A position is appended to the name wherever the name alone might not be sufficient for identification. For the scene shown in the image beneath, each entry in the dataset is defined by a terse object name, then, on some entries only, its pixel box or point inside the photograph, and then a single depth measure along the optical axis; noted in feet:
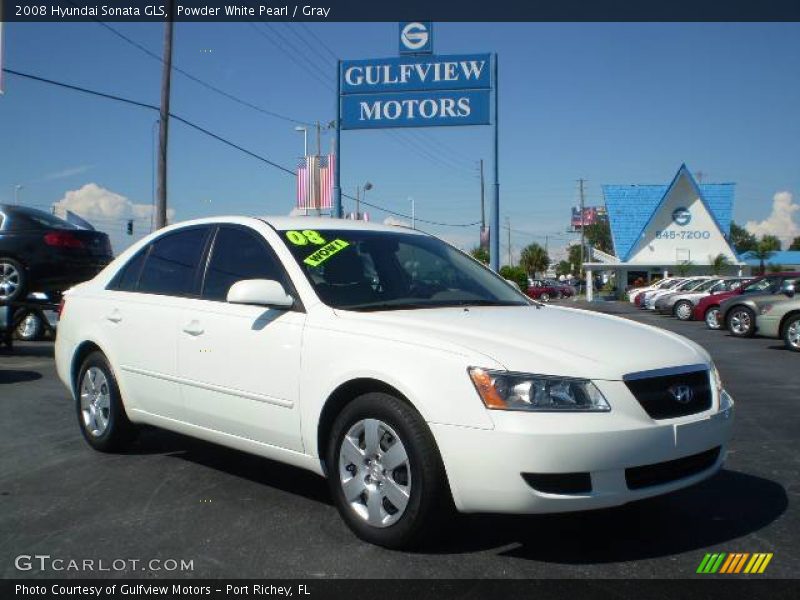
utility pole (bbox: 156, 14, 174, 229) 64.39
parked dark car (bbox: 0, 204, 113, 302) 35.83
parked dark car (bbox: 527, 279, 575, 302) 164.60
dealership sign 62.03
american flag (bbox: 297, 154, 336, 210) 78.33
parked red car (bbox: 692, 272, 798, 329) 62.39
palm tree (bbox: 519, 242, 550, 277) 288.51
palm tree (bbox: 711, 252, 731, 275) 168.86
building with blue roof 177.58
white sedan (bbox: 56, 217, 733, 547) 11.04
